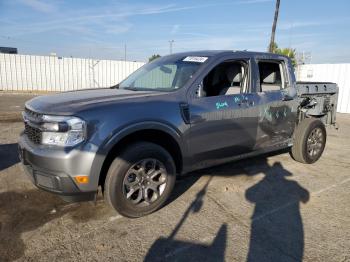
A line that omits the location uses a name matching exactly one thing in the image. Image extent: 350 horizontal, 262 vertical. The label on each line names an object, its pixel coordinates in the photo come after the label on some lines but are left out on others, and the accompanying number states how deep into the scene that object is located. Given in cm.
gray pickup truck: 289
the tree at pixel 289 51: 4162
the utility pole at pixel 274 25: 1870
